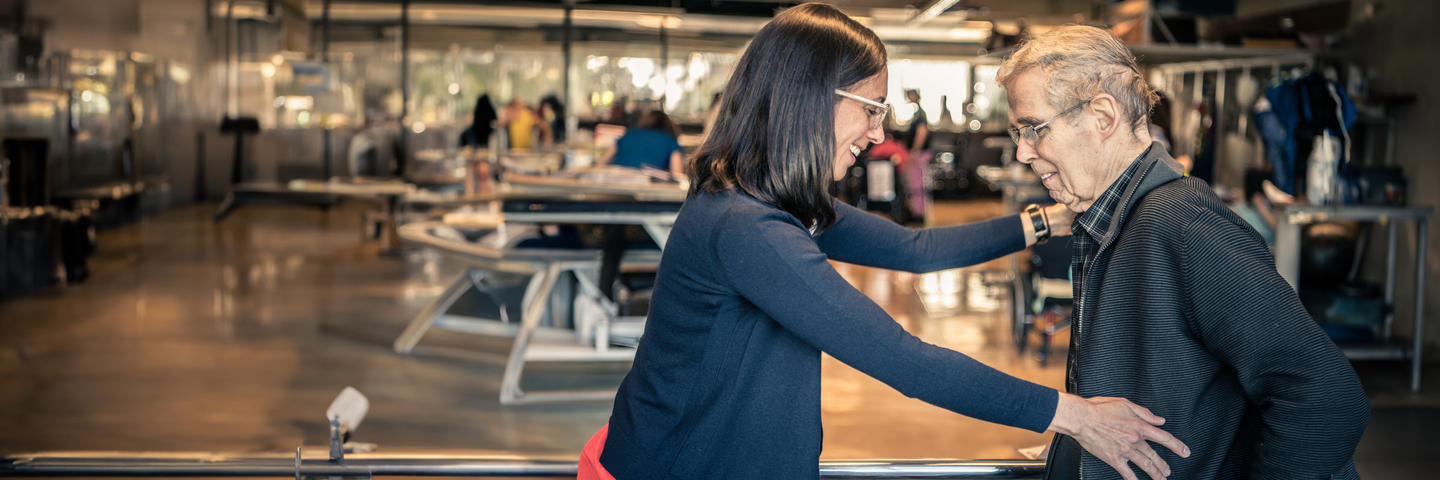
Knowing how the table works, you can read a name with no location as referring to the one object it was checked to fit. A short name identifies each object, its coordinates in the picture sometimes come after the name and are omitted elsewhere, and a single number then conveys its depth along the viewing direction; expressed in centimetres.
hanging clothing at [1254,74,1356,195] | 561
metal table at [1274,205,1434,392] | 536
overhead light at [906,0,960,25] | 1220
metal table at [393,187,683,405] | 461
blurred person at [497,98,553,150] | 1234
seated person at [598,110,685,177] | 726
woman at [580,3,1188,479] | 144
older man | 135
